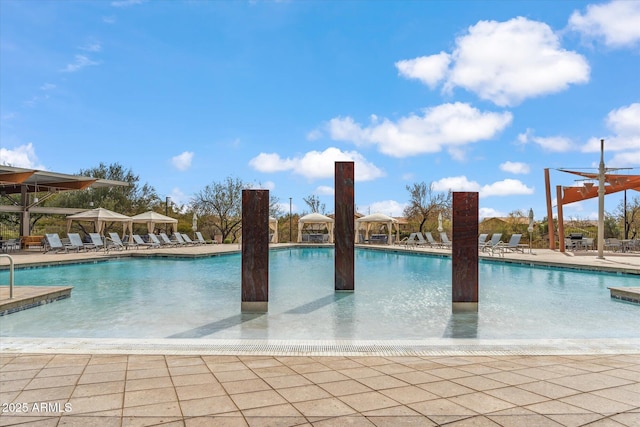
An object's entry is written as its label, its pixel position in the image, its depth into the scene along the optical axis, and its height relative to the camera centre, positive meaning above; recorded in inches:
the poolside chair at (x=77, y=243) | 626.8 -18.4
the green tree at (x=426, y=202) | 1237.1 +87.1
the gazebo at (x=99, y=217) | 705.0 +24.5
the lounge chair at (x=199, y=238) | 927.7 -14.4
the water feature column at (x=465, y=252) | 233.1 -11.0
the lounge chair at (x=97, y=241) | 649.0 -15.3
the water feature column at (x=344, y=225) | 303.9 +4.8
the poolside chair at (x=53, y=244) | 603.5 -18.8
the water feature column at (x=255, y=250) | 233.3 -10.1
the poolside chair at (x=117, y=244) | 676.7 -20.3
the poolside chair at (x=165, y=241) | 789.6 -18.2
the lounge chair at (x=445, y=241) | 794.2 -16.8
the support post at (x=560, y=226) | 717.9 +9.6
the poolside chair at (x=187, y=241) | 849.5 -19.3
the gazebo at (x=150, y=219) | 796.0 +23.5
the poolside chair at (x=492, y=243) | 652.1 -16.9
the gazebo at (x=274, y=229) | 992.9 +6.3
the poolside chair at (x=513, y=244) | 645.9 -18.7
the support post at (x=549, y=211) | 752.3 +38.2
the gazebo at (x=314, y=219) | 980.6 +29.1
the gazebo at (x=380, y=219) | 935.7 +28.2
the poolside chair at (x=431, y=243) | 820.6 -21.3
